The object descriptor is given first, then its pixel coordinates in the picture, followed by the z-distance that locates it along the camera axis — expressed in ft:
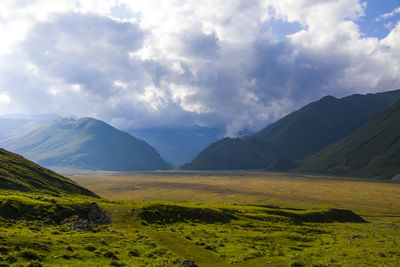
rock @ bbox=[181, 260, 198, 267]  92.96
